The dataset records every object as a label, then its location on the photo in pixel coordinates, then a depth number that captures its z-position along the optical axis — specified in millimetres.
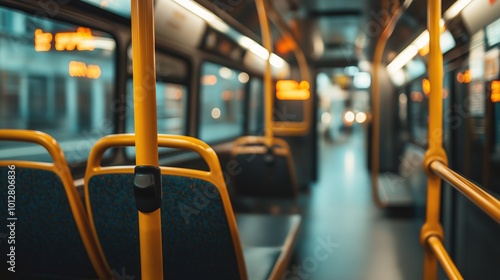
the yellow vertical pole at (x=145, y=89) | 1305
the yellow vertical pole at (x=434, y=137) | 2010
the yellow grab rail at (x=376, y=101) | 5133
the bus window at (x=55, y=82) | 2494
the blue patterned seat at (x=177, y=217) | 1740
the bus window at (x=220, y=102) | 4414
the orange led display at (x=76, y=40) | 2703
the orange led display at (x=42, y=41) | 2561
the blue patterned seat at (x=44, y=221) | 1877
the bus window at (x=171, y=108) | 3670
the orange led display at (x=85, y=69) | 3043
